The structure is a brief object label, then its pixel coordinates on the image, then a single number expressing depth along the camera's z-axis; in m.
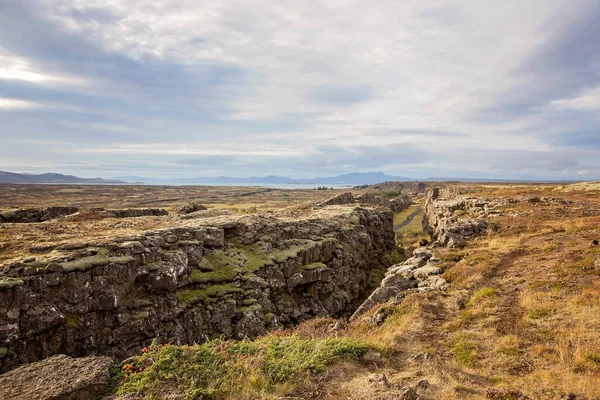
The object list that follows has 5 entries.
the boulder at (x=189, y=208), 39.77
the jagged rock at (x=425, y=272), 23.14
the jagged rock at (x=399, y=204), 104.25
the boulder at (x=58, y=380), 8.32
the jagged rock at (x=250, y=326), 20.83
